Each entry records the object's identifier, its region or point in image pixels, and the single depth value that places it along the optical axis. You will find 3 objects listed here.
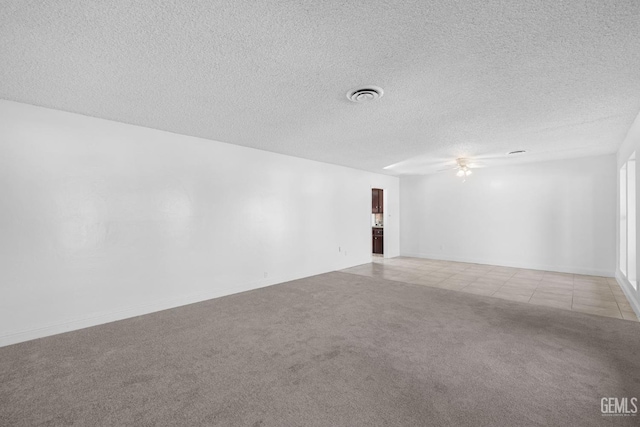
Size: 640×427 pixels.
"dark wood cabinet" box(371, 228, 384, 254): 9.38
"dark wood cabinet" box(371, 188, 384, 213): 9.32
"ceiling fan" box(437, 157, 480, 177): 6.35
